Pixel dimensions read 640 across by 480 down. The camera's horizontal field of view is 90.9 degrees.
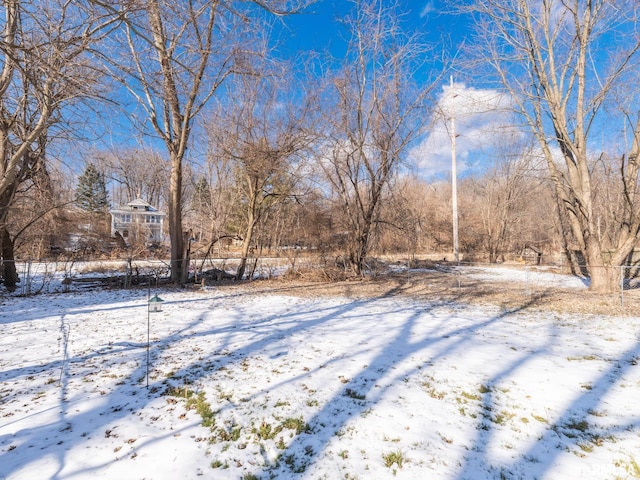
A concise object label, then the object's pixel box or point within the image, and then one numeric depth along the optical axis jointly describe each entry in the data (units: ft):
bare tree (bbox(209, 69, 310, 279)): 39.91
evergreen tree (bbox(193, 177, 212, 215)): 90.12
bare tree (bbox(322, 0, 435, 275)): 38.68
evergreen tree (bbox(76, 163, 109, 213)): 124.57
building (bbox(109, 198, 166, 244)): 121.19
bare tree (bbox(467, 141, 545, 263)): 76.74
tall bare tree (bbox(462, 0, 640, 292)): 30.68
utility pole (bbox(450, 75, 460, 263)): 68.09
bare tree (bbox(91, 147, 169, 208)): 141.07
